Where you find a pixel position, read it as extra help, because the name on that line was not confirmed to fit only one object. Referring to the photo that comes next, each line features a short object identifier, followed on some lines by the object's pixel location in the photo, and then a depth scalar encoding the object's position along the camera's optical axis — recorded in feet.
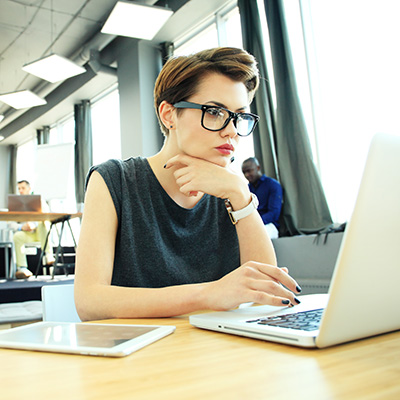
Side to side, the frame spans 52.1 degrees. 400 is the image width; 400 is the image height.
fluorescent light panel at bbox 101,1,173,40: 14.49
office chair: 3.66
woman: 3.59
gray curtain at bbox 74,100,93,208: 24.80
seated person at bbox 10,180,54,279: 18.83
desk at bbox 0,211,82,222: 12.84
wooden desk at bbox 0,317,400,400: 1.12
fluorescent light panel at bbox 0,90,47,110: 21.18
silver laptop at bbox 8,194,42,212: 13.39
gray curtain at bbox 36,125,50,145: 31.19
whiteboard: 15.61
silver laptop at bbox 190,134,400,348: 1.37
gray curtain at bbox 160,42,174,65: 19.57
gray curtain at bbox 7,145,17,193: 35.52
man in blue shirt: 12.53
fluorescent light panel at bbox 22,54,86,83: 17.69
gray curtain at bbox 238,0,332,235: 12.10
